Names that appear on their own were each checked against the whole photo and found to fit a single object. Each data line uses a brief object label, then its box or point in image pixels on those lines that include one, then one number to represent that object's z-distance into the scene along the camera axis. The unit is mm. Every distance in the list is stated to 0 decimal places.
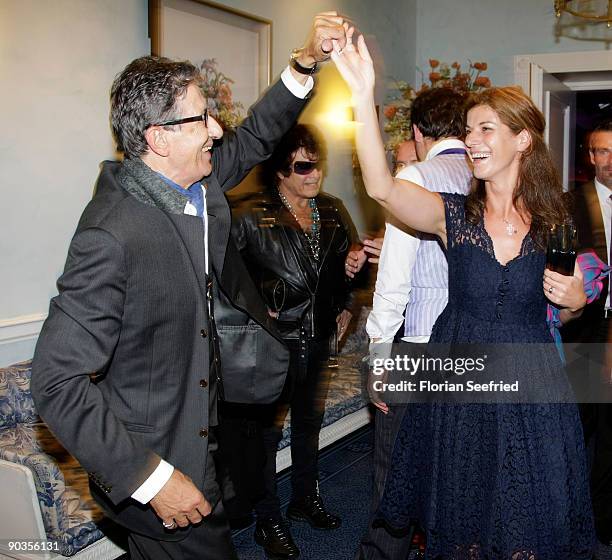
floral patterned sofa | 2582
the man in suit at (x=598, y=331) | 3191
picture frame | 3791
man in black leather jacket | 3049
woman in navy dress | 1893
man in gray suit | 1487
